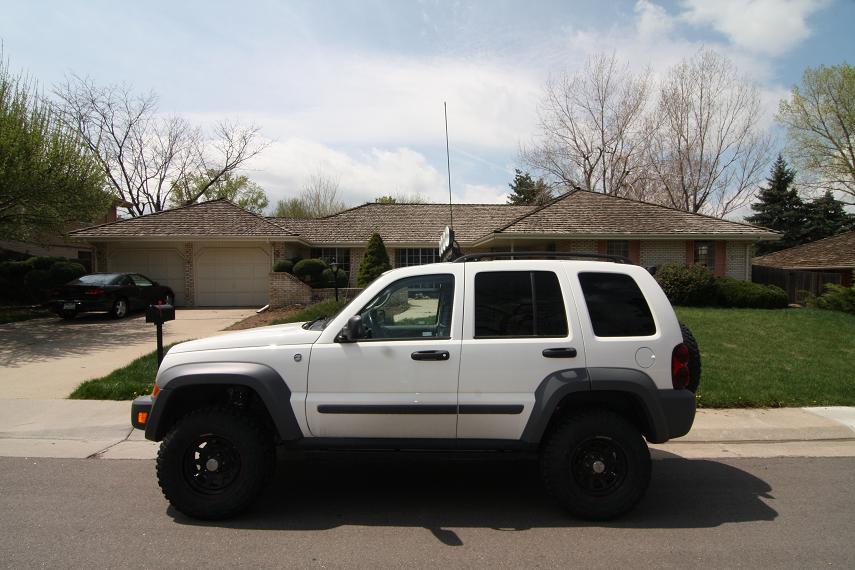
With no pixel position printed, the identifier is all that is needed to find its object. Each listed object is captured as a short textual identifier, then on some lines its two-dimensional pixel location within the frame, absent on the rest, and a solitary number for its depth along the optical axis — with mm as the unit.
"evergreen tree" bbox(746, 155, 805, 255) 37062
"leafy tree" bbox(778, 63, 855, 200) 31453
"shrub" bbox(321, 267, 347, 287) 20047
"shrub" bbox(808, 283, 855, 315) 17197
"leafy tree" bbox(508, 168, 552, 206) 49028
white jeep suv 3930
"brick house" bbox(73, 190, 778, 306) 20109
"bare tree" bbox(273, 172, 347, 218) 48562
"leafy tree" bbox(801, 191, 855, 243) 36594
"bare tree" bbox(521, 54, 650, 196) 35969
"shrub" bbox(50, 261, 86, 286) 19562
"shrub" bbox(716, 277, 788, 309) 17406
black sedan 14883
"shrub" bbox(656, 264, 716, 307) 17453
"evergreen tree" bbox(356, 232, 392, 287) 19438
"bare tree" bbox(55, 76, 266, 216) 35812
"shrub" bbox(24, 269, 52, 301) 19391
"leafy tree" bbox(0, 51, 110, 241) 12867
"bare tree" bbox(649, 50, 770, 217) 34094
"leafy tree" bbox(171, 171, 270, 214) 40438
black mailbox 5436
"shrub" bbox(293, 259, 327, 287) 19672
